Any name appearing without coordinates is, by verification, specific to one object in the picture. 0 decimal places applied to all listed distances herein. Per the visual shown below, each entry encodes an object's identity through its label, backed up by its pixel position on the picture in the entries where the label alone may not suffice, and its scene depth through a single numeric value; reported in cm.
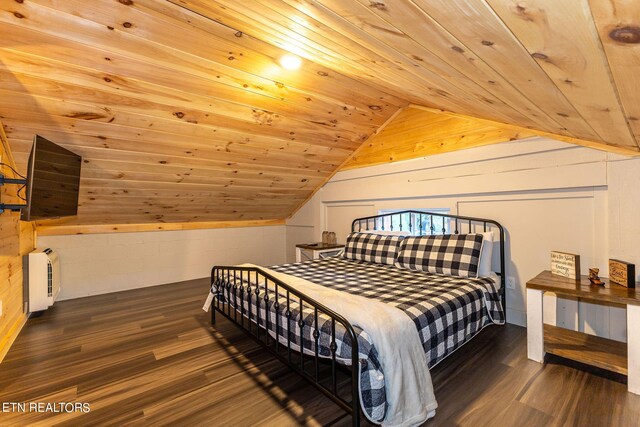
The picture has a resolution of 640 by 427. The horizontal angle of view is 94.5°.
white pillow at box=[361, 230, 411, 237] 352
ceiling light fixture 229
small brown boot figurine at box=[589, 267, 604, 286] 208
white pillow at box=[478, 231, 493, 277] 272
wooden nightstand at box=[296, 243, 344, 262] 427
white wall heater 315
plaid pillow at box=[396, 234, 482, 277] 263
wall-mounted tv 184
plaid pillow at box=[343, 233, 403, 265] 325
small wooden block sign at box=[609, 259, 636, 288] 201
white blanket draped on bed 143
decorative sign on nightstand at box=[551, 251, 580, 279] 220
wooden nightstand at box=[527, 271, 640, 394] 178
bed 146
